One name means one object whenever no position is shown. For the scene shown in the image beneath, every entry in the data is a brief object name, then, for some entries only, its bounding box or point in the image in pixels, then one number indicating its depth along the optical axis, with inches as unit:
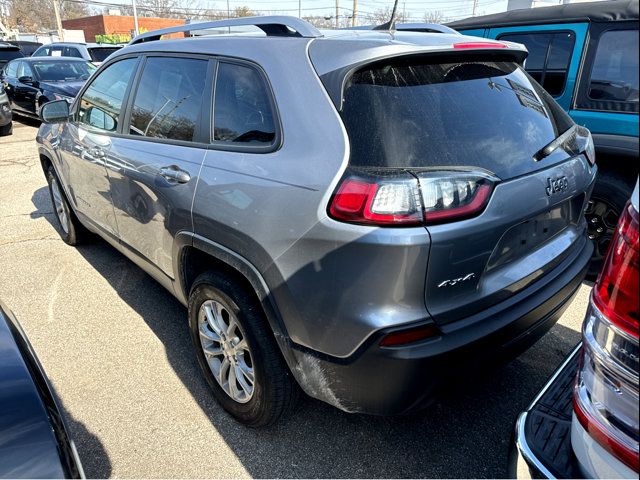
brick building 2000.5
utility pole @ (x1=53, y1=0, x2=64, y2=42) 1543.9
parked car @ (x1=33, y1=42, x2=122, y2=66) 547.5
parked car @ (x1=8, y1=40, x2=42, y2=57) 823.9
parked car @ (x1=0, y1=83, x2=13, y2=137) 400.5
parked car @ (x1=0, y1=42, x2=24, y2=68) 624.4
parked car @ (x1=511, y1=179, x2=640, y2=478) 42.3
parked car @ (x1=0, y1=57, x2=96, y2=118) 416.8
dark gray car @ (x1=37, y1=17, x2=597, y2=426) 65.7
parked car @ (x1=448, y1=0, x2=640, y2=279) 142.6
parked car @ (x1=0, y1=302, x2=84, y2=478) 53.0
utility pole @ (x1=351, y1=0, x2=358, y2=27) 1524.4
